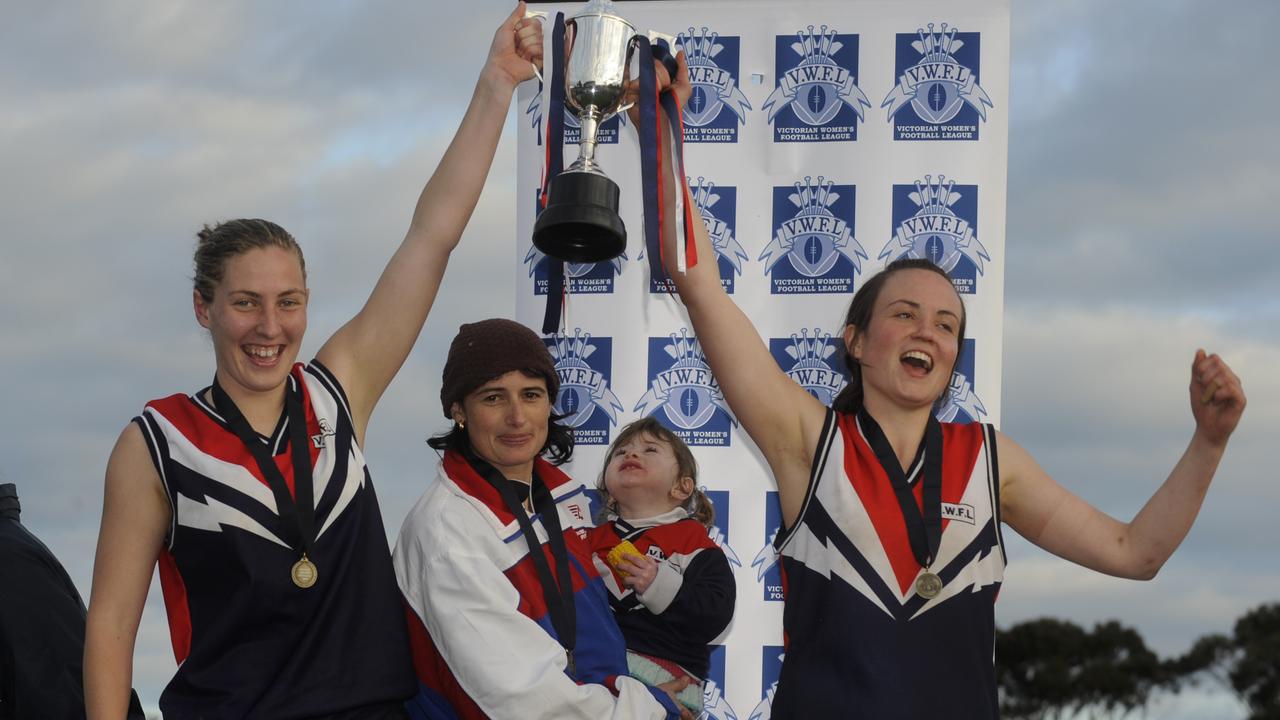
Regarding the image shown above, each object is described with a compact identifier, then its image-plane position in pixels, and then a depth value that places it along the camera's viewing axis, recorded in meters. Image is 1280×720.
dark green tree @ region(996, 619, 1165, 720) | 23.61
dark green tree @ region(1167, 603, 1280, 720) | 22.31
